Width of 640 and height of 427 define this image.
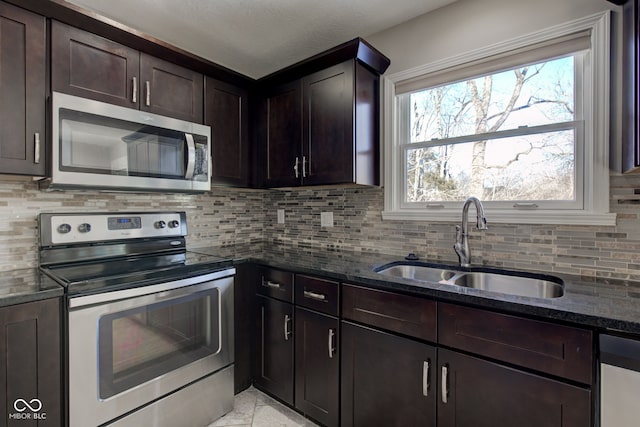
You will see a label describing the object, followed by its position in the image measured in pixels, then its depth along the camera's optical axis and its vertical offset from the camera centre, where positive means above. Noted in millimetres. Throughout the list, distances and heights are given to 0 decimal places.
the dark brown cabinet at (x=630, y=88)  1177 +505
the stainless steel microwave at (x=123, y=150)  1442 +331
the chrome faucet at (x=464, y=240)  1671 -162
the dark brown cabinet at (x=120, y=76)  1513 +753
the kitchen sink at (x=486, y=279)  1517 -365
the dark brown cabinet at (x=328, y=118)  1911 +624
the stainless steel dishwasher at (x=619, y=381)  913 -516
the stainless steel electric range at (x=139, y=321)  1327 -548
